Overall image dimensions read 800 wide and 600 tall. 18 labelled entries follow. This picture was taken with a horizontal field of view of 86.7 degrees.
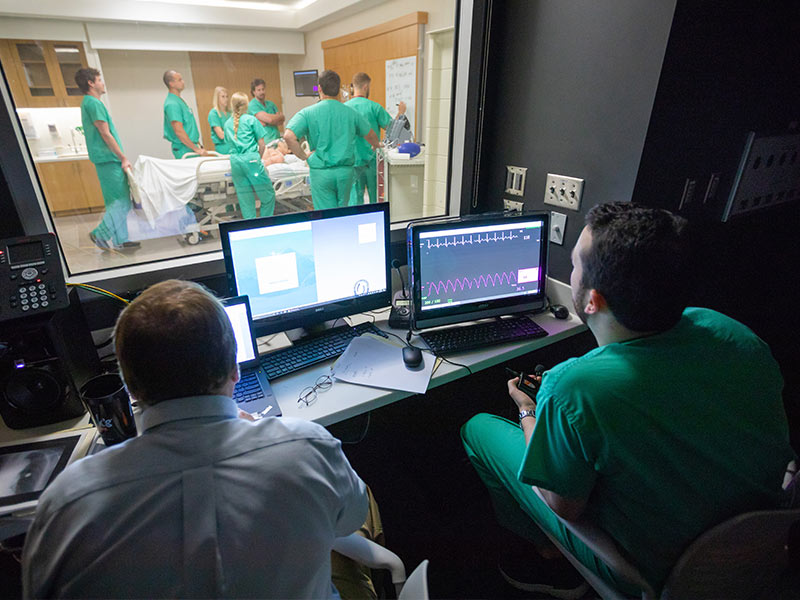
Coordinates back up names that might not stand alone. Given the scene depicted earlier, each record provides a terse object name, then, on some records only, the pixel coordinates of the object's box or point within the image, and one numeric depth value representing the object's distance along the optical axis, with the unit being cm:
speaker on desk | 99
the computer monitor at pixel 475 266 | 149
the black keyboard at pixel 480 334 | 147
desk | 113
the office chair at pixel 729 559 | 78
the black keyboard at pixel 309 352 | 132
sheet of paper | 128
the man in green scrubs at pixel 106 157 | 302
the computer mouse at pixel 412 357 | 136
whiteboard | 449
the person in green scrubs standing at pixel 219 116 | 446
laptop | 116
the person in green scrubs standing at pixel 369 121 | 366
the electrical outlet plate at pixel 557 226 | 176
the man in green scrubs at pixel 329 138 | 332
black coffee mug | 96
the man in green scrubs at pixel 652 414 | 83
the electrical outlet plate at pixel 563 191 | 166
